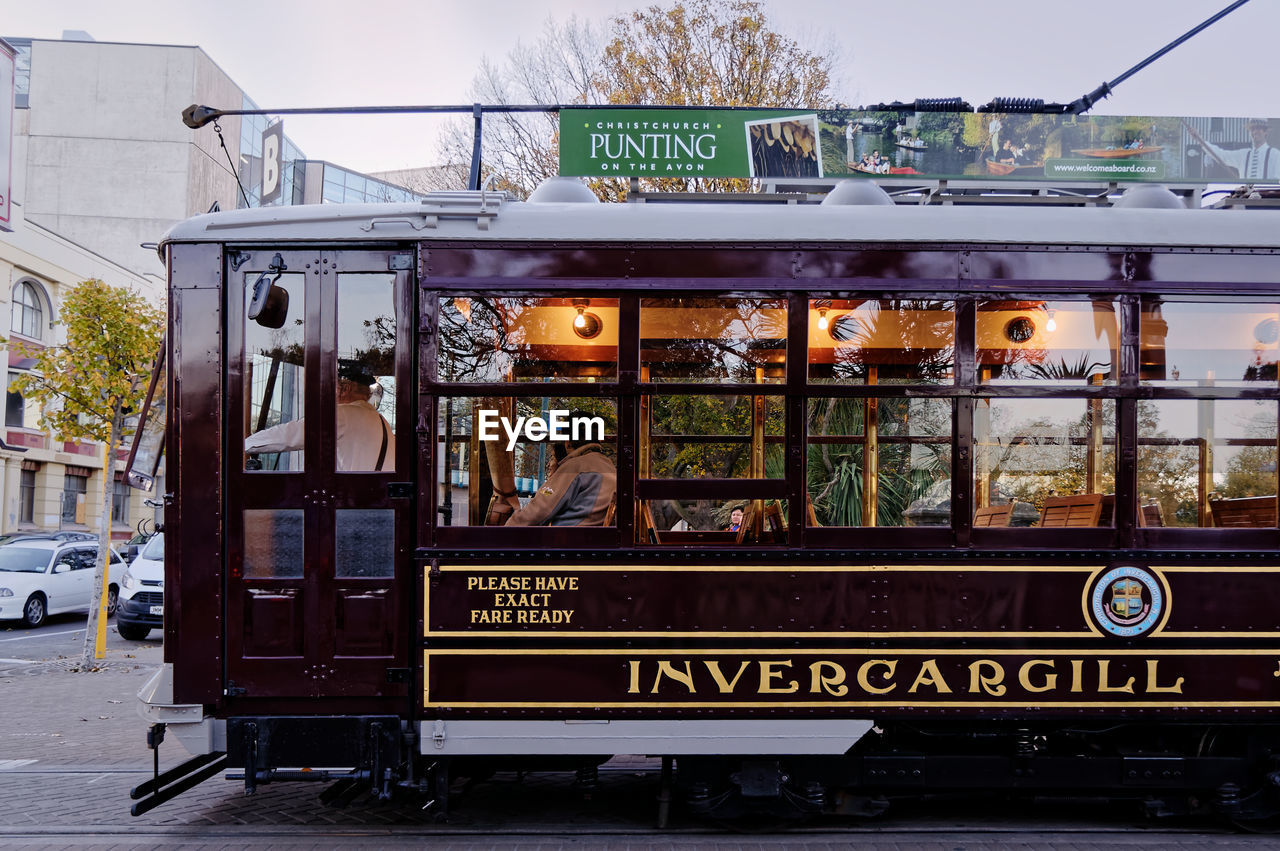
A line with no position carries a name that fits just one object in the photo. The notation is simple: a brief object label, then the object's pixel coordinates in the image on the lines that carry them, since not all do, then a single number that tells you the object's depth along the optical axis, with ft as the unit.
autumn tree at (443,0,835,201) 59.52
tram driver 18.01
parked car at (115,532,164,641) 50.14
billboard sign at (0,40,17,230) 73.20
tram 17.67
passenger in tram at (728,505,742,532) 17.87
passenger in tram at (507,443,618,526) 17.83
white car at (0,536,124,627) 56.08
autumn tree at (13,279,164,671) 41.83
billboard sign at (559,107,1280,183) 22.18
